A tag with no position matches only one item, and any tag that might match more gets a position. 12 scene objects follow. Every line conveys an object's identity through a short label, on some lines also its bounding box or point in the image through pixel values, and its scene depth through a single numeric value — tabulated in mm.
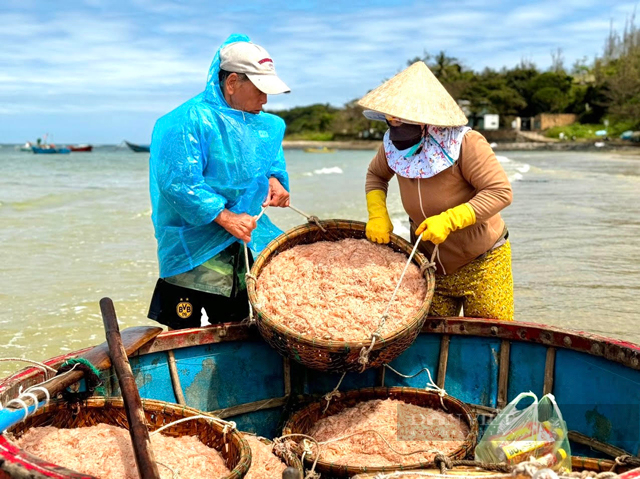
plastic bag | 2199
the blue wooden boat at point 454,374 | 2490
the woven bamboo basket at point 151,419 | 2150
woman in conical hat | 2580
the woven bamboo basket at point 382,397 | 2443
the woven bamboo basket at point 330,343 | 2281
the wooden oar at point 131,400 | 1750
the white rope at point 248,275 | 2588
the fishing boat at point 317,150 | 69625
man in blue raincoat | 2676
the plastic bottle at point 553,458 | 2137
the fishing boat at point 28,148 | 75388
